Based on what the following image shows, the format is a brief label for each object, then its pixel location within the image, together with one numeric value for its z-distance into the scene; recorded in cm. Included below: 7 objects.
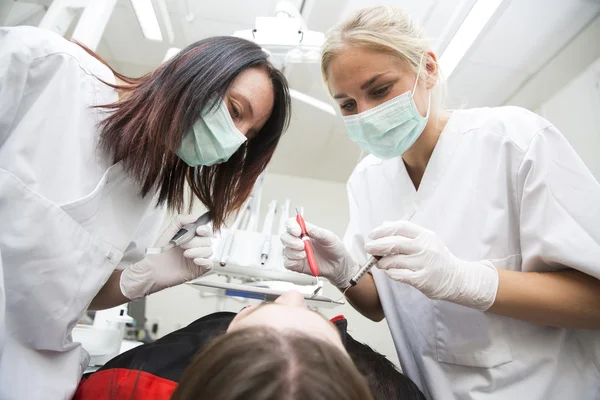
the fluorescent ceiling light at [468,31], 181
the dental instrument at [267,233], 173
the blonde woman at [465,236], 90
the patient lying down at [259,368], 53
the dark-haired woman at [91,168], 80
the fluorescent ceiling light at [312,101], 272
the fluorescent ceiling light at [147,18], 195
